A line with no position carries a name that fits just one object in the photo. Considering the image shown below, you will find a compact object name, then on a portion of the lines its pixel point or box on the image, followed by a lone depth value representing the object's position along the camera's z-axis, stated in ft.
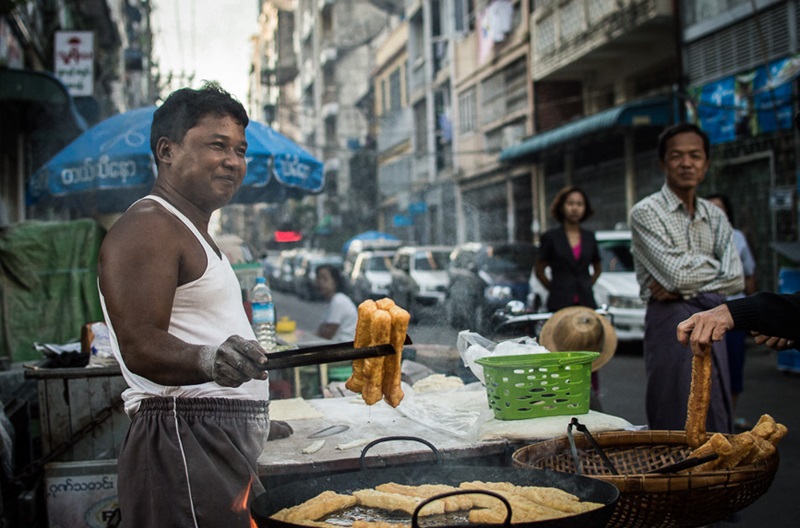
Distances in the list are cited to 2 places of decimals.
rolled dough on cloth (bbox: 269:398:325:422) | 12.26
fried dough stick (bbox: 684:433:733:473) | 8.14
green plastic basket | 10.56
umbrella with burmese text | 22.25
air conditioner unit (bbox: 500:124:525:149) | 82.53
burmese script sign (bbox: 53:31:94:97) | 44.24
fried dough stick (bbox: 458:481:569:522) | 7.07
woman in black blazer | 22.47
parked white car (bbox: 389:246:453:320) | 58.08
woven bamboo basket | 7.61
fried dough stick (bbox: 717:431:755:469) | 8.16
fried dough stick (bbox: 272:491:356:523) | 7.48
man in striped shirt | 13.37
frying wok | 7.07
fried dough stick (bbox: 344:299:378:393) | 8.21
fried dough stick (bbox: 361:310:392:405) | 8.52
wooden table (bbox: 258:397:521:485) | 9.73
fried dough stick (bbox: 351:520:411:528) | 7.07
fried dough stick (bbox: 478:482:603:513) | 7.37
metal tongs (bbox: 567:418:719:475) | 7.82
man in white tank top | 6.98
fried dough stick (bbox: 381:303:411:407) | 8.33
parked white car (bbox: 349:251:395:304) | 69.72
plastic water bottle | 16.99
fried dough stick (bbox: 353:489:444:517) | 7.73
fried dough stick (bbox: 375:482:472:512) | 7.68
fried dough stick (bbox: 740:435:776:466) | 8.18
